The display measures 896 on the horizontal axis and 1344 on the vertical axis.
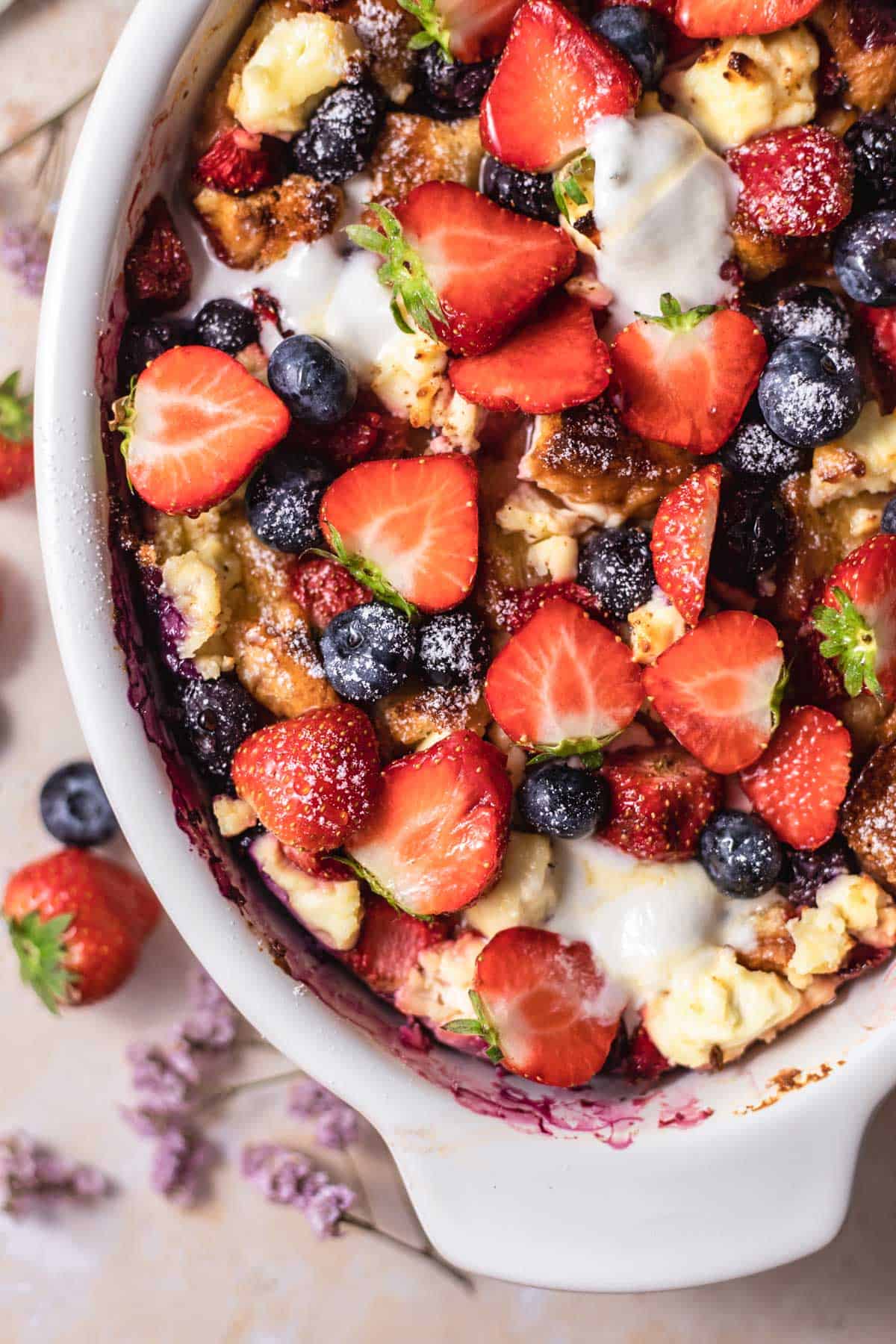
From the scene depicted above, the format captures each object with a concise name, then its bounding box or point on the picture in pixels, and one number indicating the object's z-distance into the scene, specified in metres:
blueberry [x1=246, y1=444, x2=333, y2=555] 0.56
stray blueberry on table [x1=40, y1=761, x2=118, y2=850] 0.62
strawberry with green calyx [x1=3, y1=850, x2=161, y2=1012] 0.62
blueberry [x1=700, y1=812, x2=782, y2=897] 0.57
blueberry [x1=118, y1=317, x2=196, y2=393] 0.56
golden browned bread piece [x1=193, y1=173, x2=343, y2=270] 0.57
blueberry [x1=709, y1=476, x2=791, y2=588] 0.57
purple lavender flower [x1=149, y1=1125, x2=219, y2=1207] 0.63
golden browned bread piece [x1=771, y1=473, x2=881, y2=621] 0.57
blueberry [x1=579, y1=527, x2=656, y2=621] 0.57
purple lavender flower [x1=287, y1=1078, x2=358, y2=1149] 0.63
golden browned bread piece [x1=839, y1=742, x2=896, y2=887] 0.57
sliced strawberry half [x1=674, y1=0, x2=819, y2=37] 0.56
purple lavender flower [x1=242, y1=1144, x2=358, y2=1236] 0.63
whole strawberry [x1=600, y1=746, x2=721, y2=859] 0.57
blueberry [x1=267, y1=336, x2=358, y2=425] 0.55
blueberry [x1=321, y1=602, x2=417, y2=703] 0.56
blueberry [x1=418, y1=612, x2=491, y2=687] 0.56
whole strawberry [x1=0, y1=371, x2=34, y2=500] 0.62
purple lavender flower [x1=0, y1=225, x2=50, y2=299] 0.62
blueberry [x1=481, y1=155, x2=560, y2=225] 0.57
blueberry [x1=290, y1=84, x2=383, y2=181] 0.56
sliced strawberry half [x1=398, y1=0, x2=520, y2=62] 0.56
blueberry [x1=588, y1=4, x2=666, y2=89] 0.56
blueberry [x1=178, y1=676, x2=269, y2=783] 0.57
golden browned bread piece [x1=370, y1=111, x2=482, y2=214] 0.57
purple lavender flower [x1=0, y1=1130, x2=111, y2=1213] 0.63
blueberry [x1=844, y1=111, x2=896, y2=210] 0.56
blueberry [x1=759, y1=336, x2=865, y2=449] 0.56
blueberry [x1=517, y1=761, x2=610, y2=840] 0.56
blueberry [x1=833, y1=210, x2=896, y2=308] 0.56
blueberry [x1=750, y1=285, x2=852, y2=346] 0.57
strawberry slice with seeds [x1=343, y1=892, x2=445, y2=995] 0.58
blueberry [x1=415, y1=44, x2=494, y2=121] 0.57
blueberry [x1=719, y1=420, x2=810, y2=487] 0.57
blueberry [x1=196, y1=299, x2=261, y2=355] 0.56
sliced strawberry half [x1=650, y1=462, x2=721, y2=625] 0.56
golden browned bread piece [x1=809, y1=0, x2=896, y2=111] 0.56
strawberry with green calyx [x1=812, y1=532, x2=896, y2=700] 0.56
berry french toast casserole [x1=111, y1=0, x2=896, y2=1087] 0.56
